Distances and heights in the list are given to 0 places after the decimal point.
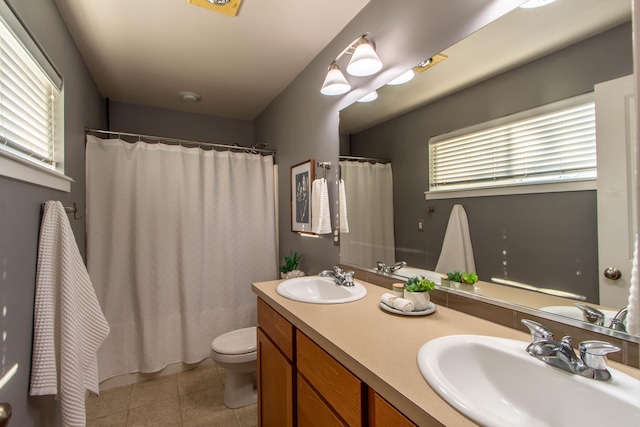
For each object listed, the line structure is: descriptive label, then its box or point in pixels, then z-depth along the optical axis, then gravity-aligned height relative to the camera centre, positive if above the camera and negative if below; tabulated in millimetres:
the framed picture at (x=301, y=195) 2197 +160
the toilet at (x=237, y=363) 1907 -954
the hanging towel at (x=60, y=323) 1129 -414
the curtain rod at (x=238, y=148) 2429 +629
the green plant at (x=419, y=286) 1137 -282
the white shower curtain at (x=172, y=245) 2244 -229
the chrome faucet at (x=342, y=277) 1571 -342
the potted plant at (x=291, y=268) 2199 -416
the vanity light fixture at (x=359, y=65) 1434 +760
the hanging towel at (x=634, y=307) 590 -198
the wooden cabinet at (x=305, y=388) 772 -577
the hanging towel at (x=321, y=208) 1931 +48
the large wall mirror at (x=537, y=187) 799 +240
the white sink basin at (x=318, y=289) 1465 -405
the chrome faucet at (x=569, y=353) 651 -342
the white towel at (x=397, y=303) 1099 -346
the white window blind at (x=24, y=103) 1046 +487
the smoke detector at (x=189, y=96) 2721 +1140
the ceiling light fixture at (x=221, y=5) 1571 +1148
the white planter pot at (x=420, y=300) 1124 -334
